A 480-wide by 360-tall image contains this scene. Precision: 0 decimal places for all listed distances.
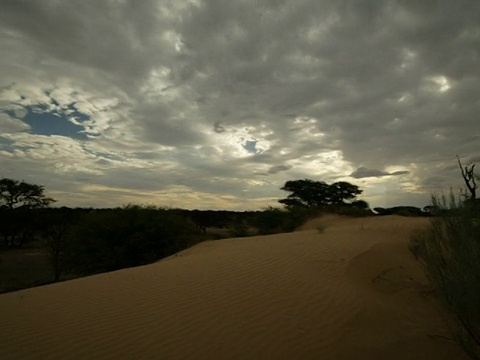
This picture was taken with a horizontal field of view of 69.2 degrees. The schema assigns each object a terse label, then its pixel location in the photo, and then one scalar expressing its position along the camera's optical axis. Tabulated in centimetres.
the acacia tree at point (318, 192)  3359
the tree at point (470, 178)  991
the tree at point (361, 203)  3263
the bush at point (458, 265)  353
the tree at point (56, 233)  1908
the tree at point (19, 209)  3412
